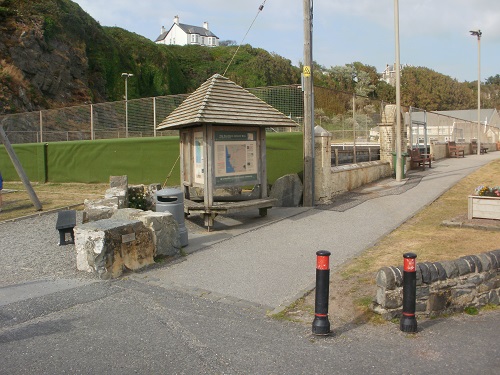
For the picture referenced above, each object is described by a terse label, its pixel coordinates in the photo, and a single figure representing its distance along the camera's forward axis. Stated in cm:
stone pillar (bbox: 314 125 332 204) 1359
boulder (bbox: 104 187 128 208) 1107
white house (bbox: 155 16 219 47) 12331
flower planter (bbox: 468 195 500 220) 1020
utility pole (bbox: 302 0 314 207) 1318
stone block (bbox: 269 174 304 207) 1344
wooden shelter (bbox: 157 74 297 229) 1059
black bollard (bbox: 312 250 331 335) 519
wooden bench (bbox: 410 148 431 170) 2272
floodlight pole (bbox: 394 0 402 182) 1789
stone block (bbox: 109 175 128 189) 1255
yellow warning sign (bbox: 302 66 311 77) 1311
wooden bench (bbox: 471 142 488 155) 3875
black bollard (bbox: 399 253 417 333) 530
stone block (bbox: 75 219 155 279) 730
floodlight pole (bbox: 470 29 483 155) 3419
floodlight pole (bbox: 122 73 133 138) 1908
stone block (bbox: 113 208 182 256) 812
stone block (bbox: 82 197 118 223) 970
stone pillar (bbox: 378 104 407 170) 2045
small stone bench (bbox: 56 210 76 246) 956
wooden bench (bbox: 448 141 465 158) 3247
